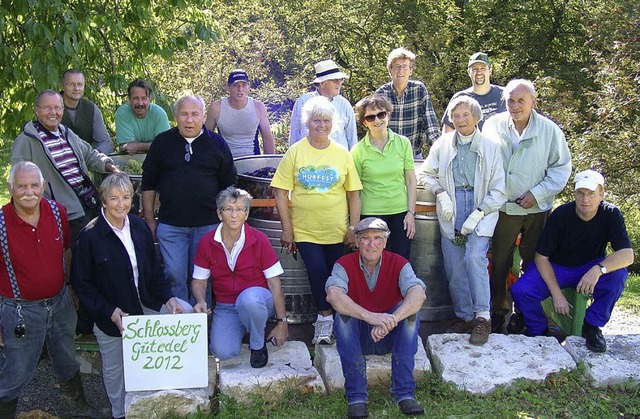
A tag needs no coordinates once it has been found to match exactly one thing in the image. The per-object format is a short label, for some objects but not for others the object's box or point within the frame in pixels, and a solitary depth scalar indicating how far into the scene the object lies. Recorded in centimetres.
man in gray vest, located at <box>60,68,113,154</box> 532
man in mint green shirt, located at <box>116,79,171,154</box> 567
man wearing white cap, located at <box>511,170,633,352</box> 485
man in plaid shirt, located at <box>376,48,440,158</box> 591
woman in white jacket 485
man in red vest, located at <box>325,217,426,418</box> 413
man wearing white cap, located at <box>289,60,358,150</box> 564
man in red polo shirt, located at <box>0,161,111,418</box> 399
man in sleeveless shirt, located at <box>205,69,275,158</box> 595
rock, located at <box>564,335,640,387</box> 454
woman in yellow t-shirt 473
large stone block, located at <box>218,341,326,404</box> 433
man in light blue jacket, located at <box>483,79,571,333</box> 503
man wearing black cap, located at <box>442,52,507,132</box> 577
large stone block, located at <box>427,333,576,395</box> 447
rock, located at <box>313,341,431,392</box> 453
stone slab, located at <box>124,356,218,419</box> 418
